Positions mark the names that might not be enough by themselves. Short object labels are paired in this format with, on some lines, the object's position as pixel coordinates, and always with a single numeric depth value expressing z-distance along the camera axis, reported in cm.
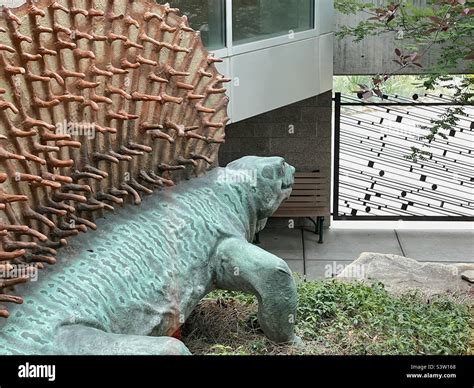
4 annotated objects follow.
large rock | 455
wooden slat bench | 877
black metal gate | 927
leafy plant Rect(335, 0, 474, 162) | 499
